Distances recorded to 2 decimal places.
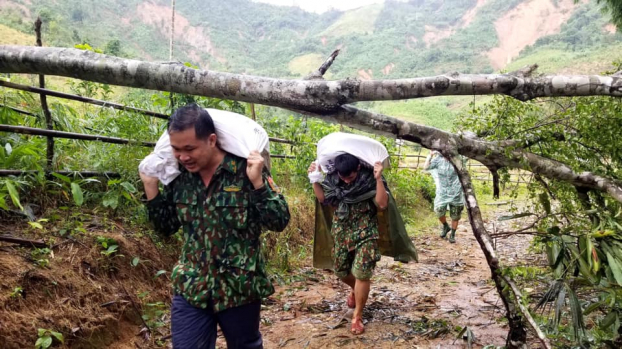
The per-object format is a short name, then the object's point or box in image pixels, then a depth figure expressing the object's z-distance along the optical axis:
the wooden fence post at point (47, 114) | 3.65
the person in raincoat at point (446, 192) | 7.70
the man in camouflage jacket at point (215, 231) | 2.11
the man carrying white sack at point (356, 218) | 3.70
